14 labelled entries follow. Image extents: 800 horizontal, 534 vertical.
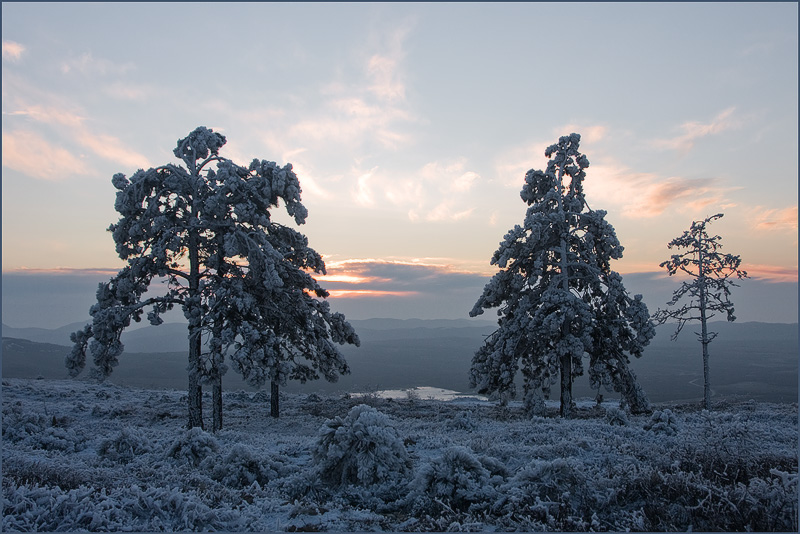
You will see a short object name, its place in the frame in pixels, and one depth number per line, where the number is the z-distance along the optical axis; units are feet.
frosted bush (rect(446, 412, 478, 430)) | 48.38
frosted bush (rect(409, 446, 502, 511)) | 23.07
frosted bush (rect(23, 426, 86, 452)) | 39.04
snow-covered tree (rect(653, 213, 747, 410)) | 75.46
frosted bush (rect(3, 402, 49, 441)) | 41.86
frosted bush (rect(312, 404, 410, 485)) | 27.40
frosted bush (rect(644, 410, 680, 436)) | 37.40
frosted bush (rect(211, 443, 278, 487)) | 28.12
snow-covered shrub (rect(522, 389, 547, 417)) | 60.49
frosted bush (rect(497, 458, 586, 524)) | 20.92
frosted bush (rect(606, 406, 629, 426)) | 44.29
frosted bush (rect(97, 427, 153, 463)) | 34.53
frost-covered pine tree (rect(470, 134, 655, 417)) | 58.23
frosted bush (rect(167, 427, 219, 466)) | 32.68
